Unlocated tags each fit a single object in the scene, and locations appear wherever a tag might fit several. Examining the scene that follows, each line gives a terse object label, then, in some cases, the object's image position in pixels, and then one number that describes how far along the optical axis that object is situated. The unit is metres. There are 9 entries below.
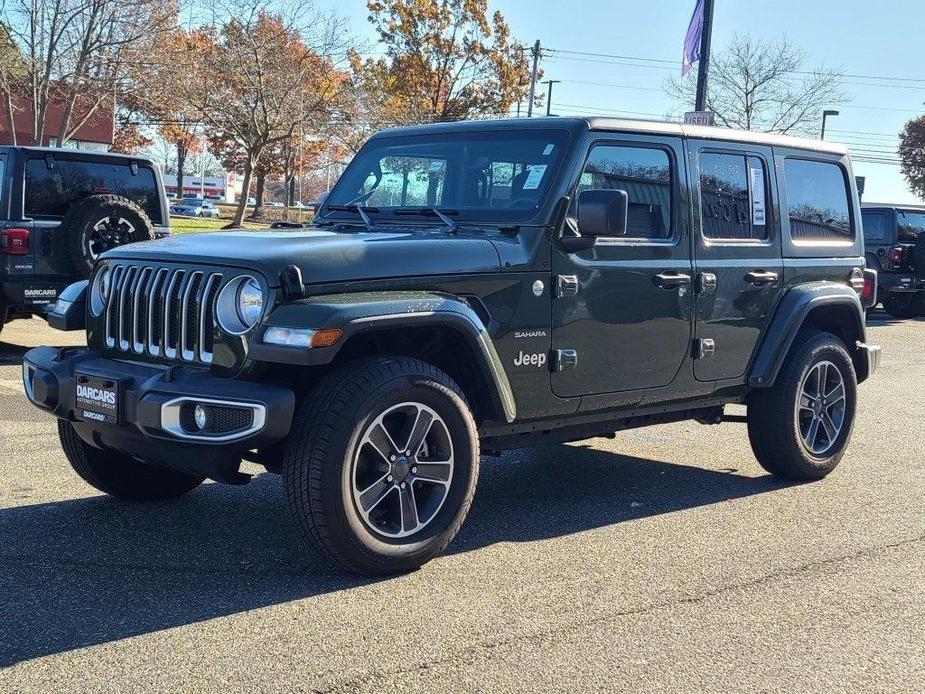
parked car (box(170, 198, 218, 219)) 58.09
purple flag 18.89
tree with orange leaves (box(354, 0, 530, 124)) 36.31
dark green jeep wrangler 4.27
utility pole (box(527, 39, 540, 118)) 38.56
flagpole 18.48
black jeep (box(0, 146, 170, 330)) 10.19
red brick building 34.62
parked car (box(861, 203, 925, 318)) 18.83
